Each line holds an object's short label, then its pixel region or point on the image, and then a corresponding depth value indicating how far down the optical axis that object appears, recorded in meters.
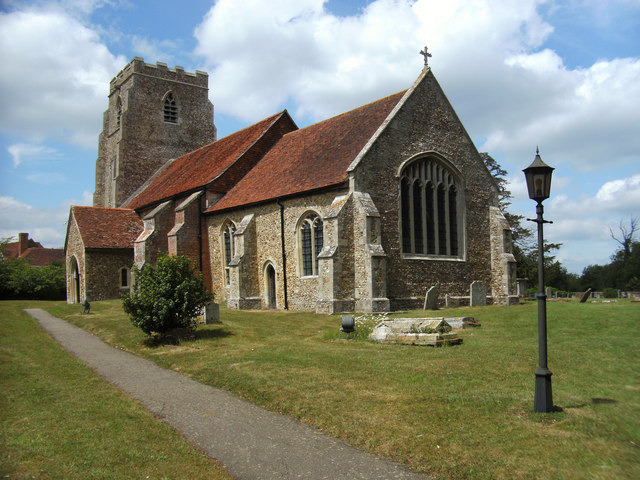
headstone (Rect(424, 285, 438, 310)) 20.02
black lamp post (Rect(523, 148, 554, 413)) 6.93
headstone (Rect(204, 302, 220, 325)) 17.78
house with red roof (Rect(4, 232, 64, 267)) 69.19
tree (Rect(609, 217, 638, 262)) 62.62
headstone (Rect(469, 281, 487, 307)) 22.58
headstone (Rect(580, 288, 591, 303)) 25.06
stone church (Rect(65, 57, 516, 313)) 20.09
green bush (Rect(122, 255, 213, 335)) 14.78
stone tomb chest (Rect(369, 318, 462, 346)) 12.27
